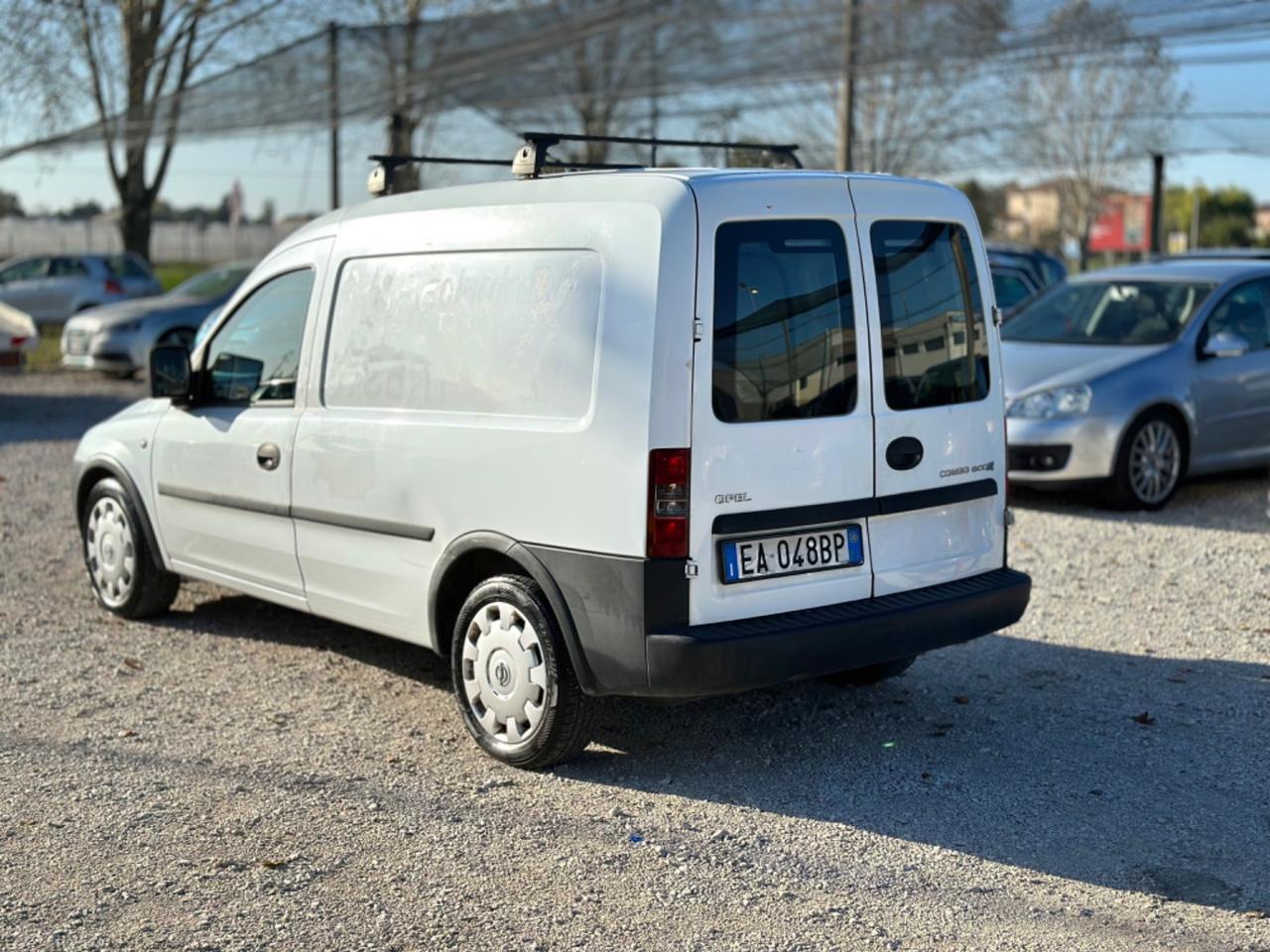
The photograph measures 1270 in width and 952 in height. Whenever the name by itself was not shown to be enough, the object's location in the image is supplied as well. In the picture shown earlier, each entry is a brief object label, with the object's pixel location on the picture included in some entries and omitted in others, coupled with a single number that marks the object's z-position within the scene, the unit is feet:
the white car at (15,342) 49.24
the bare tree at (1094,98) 49.80
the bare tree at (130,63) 75.72
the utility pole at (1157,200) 65.51
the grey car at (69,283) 80.38
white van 15.07
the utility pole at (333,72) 70.59
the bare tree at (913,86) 54.34
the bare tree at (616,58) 60.80
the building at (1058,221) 120.26
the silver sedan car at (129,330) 62.28
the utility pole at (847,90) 58.95
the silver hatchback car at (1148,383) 32.04
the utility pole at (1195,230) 158.61
